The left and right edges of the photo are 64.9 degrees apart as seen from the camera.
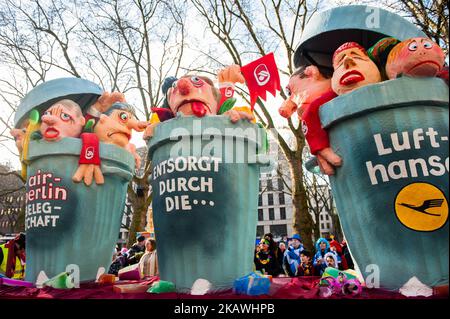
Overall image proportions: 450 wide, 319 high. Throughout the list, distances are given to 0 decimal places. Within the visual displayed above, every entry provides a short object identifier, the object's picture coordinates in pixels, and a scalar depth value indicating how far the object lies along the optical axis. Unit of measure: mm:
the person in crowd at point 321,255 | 4461
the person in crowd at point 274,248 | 5551
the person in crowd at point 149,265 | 4430
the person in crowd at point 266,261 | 5355
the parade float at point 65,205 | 2982
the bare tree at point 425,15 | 5109
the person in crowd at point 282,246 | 7362
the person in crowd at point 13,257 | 4688
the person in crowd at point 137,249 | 6606
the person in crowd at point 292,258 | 5438
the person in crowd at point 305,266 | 4820
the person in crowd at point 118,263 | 5859
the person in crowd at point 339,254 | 4723
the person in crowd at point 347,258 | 5070
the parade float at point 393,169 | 1795
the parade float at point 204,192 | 2309
